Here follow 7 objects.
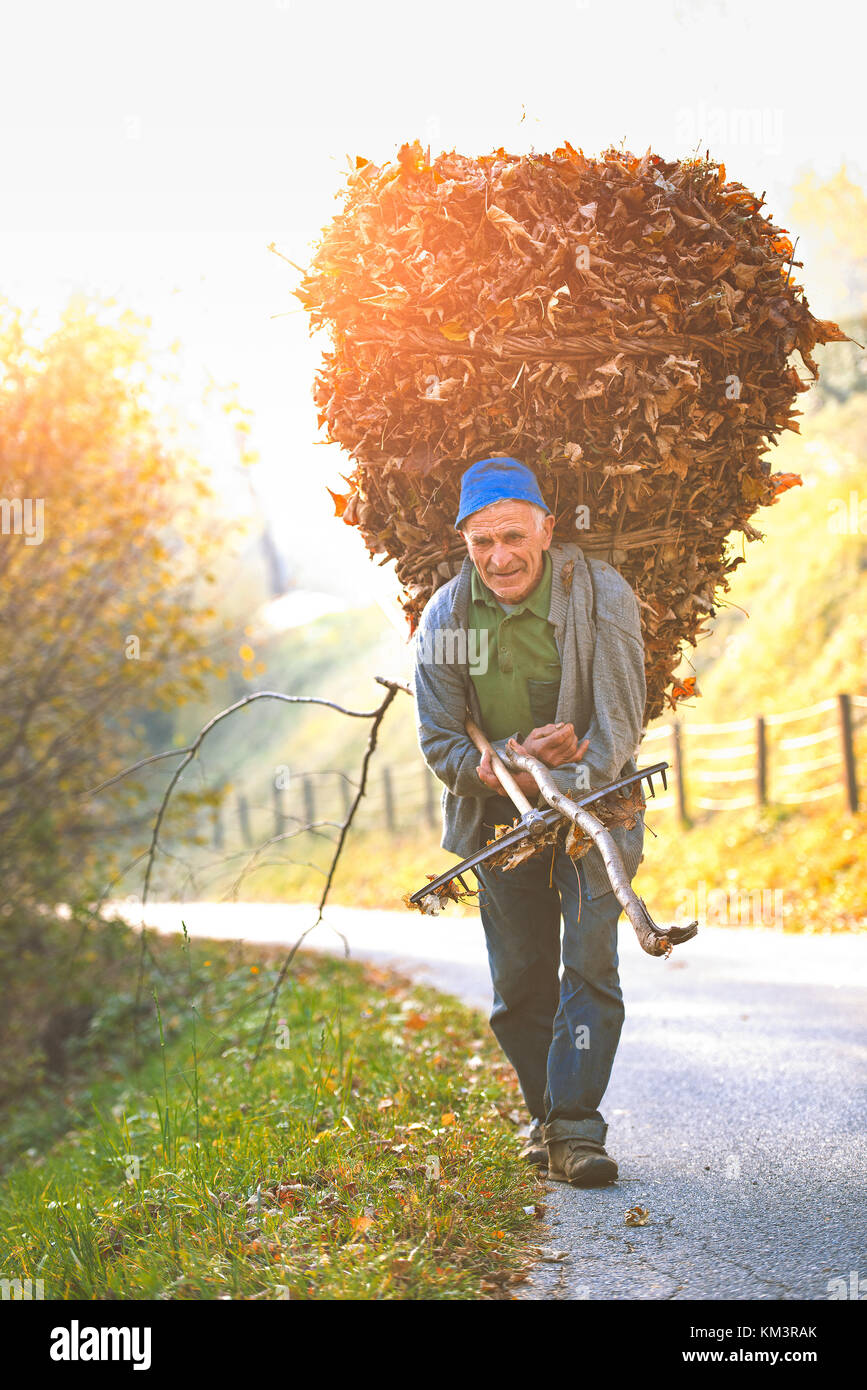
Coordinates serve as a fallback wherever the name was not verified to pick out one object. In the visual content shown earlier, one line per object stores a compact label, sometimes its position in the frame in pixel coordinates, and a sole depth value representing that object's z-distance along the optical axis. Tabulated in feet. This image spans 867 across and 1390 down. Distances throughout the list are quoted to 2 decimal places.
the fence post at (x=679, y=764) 53.98
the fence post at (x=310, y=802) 110.32
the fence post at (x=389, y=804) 85.05
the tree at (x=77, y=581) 38.58
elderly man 13.52
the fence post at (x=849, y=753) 44.52
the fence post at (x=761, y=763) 50.98
